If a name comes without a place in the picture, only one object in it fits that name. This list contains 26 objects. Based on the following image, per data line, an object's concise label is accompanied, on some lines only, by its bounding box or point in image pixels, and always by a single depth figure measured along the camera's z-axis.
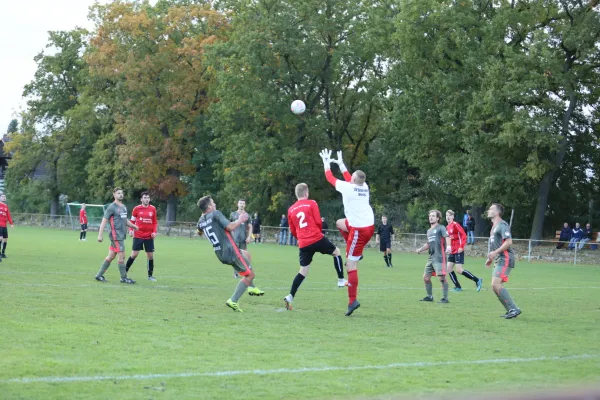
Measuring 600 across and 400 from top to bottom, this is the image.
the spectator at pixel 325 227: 45.59
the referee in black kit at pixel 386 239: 29.06
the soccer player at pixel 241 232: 19.44
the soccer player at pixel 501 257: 12.69
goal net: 61.94
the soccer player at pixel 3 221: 24.64
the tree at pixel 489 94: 38.88
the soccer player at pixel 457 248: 18.06
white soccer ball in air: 20.61
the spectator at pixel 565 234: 40.38
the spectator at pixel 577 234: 38.34
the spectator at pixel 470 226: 41.87
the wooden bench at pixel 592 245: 36.42
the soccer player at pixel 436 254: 15.64
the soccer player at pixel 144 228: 18.38
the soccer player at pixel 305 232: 12.98
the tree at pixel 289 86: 49.41
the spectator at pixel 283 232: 48.81
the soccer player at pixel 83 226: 44.57
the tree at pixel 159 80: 57.94
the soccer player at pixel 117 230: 16.94
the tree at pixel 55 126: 70.81
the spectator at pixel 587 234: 38.74
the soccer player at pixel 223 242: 12.61
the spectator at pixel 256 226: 48.44
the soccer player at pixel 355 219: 12.68
